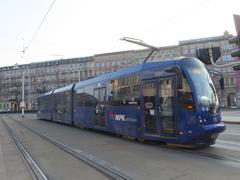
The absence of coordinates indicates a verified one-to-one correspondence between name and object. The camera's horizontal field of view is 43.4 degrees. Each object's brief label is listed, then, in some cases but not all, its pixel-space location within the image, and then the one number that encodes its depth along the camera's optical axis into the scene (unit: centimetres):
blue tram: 999
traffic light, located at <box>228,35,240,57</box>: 955
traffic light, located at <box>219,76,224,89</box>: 1157
